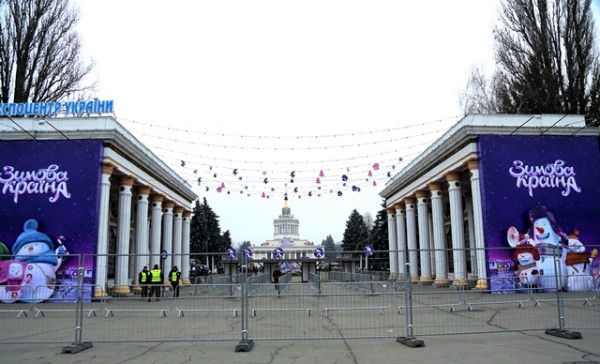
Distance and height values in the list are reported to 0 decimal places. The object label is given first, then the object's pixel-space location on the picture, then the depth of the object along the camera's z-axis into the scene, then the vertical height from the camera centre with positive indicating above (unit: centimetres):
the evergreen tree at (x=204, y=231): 7356 +241
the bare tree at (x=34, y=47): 2852 +1255
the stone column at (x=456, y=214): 2600 +158
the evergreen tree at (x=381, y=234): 6300 +126
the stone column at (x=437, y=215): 3109 +179
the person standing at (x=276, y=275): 2687 -173
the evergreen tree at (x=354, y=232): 9181 +224
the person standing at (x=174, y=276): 2177 -140
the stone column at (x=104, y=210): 2247 +179
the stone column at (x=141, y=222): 2936 +158
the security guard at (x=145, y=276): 2019 -129
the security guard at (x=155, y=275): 2051 -123
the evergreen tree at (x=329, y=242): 17612 +76
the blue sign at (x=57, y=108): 2275 +682
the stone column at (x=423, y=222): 3510 +150
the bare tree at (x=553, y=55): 2945 +1187
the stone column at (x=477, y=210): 2270 +156
